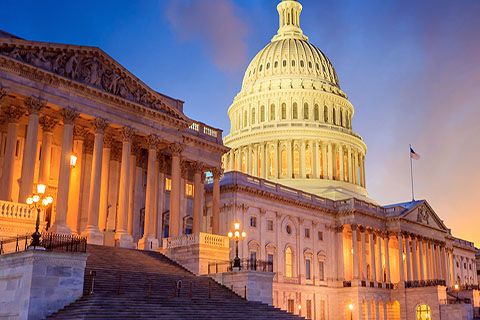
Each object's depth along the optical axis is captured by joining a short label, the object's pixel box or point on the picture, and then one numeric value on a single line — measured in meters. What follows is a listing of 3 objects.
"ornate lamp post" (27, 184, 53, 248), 26.81
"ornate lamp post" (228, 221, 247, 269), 38.11
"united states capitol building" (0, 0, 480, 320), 41.22
